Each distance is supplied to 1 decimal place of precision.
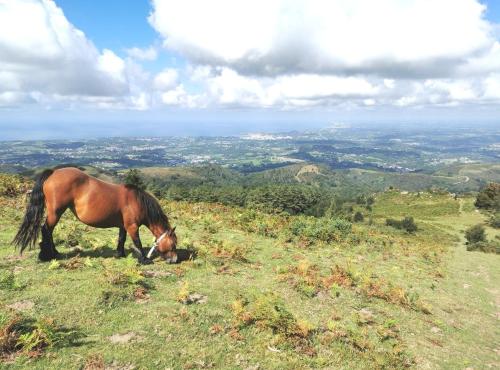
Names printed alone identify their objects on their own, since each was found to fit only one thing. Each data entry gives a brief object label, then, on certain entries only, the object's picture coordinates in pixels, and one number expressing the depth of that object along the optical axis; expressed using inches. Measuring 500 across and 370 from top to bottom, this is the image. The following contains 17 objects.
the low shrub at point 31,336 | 238.2
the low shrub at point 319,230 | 816.3
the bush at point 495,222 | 1768.5
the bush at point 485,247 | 1100.9
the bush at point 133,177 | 2059.5
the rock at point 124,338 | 272.1
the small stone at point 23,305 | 299.7
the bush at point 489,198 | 2397.1
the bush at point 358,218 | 2064.2
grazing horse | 402.0
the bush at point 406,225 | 1627.7
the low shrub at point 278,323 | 308.8
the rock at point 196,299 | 355.2
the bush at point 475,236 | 1302.9
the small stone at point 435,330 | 406.9
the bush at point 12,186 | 828.0
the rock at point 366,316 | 386.3
